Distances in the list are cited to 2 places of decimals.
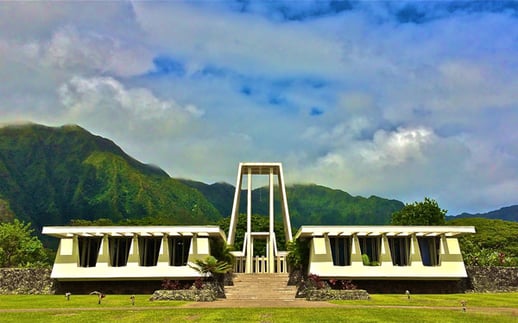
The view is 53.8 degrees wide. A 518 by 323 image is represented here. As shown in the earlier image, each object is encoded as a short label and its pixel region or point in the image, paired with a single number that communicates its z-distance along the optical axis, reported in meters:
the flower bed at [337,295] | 24.89
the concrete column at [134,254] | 32.38
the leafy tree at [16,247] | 41.16
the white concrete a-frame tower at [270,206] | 47.16
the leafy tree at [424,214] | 53.94
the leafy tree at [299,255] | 35.12
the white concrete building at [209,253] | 32.19
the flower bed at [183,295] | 24.22
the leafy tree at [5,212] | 93.64
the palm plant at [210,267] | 30.33
